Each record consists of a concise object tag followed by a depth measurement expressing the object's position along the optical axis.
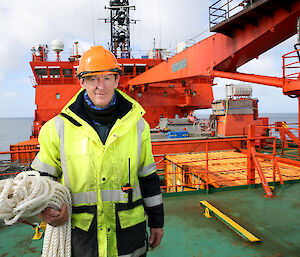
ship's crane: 5.57
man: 1.45
